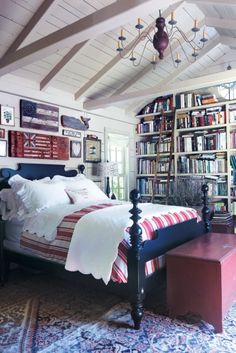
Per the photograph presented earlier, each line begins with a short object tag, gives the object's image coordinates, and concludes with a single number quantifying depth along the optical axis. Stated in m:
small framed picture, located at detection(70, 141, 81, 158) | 4.37
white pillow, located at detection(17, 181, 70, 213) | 2.95
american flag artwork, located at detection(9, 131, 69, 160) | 3.58
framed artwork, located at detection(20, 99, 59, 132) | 3.70
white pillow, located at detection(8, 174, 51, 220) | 2.99
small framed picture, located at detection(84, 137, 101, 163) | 4.61
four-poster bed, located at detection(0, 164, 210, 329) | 2.09
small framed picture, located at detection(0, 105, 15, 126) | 3.47
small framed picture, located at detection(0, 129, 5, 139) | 3.46
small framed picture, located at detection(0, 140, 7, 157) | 3.46
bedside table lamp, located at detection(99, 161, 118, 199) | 4.64
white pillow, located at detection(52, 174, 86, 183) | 3.69
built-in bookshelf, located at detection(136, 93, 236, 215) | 4.71
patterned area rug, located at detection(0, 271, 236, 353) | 1.88
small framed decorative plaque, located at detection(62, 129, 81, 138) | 4.25
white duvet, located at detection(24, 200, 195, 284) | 2.16
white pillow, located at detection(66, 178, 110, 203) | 3.31
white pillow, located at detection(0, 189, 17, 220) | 3.14
